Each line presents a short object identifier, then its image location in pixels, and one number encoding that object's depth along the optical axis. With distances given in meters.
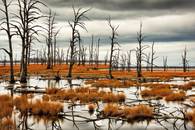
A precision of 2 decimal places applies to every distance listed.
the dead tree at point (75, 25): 55.51
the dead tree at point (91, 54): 129.88
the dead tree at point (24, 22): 40.97
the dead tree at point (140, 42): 67.37
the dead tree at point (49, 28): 83.20
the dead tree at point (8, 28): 39.72
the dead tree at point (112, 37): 62.70
